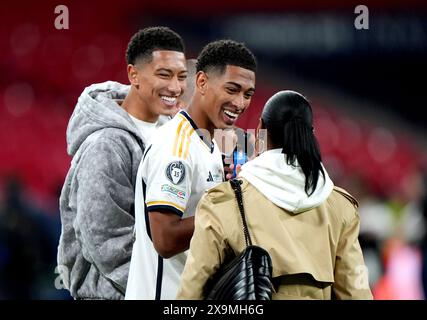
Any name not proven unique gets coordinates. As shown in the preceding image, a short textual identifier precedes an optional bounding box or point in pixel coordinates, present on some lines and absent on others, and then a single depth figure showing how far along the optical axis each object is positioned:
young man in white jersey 4.65
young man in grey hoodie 5.42
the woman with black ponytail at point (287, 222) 4.09
